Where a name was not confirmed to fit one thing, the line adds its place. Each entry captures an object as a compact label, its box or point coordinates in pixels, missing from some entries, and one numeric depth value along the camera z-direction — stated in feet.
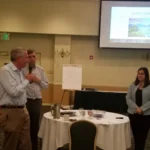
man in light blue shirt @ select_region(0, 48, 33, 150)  8.78
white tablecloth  10.03
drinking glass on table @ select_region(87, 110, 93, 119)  10.94
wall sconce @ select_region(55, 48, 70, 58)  22.07
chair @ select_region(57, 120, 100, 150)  8.99
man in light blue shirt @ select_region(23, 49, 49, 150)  11.09
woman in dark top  11.02
